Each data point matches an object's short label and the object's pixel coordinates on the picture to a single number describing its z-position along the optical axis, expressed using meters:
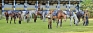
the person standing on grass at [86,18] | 33.59
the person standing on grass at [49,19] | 26.95
